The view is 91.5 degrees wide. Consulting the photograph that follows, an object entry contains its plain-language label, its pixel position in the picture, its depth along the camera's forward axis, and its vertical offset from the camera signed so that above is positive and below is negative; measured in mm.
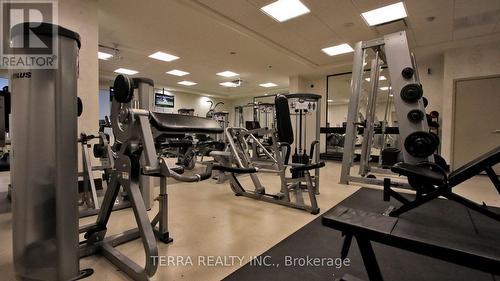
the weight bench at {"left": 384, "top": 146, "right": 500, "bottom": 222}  1737 -367
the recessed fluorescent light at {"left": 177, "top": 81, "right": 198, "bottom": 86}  9742 +2100
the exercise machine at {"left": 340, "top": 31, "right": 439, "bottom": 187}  3072 +431
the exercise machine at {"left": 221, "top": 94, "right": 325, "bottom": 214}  2752 -295
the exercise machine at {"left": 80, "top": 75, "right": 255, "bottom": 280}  1426 -191
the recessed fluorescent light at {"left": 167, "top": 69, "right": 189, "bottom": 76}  7973 +2078
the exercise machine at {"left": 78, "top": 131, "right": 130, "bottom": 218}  2715 -449
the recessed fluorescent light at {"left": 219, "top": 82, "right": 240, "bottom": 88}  9852 +2091
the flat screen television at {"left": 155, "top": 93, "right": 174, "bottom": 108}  10469 +1518
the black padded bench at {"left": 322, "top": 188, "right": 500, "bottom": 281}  895 -423
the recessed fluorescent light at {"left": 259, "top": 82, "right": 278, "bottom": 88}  10008 +2094
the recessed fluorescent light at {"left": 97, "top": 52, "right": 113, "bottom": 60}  6184 +2051
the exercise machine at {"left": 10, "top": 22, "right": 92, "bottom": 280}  1336 -164
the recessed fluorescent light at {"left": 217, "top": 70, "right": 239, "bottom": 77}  8102 +2086
